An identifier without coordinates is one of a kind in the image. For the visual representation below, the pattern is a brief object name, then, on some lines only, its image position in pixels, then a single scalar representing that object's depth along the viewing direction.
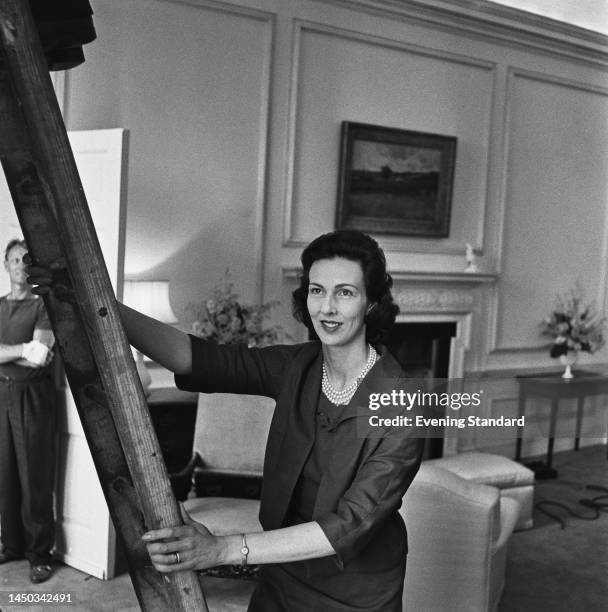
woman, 1.60
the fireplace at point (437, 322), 6.45
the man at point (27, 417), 4.23
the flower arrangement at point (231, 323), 5.09
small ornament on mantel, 6.71
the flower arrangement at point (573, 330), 7.16
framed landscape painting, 6.10
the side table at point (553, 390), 6.88
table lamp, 4.77
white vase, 7.12
